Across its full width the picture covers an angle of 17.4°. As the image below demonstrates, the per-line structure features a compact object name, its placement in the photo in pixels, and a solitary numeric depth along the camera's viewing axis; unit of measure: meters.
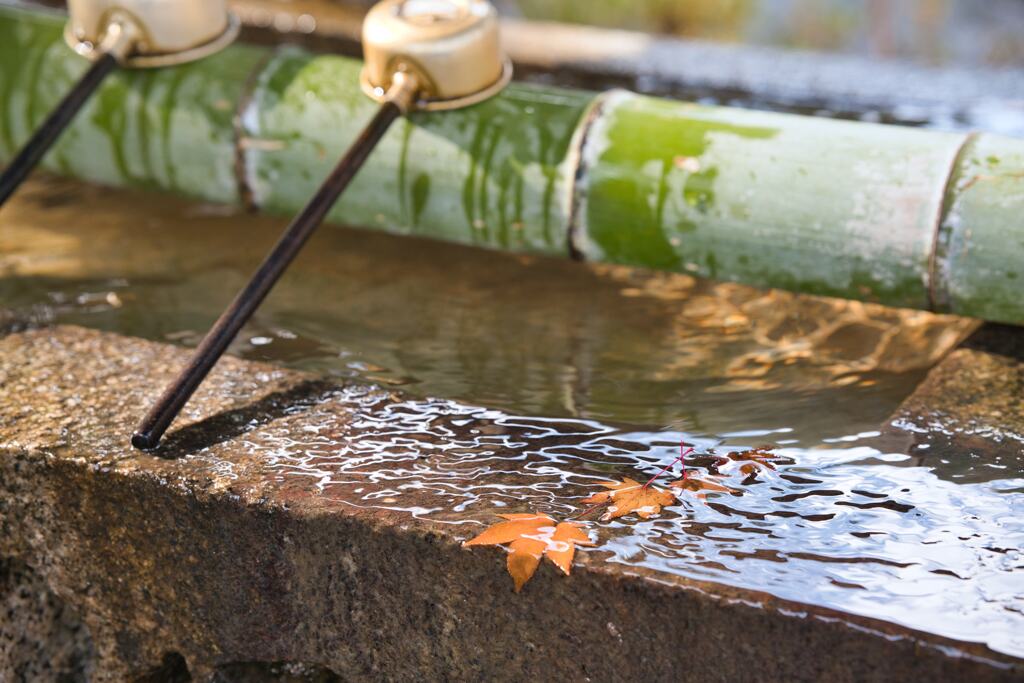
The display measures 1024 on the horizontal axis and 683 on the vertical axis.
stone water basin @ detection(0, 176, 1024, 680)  1.78
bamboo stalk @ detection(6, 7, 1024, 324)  1.99
